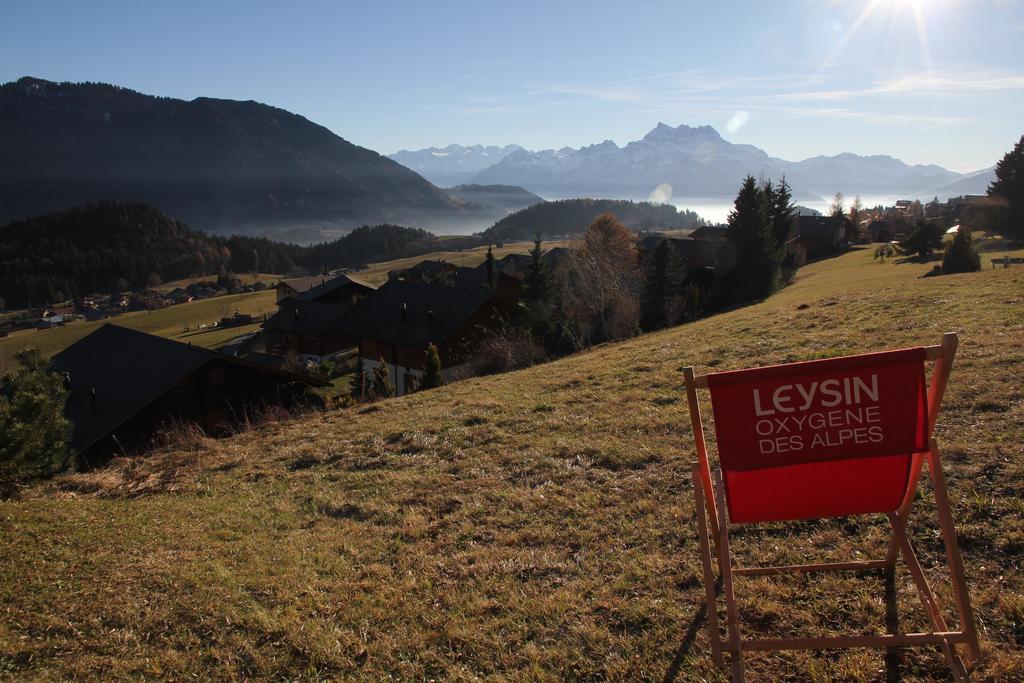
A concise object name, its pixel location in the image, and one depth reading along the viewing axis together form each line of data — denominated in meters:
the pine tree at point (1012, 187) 47.03
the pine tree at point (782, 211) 53.44
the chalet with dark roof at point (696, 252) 52.97
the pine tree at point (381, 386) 21.58
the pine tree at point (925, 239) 39.38
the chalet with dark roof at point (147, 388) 19.62
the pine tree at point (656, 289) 40.75
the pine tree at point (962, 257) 26.17
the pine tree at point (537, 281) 41.91
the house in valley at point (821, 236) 64.62
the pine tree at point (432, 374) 22.11
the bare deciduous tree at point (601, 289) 35.66
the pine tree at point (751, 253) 40.69
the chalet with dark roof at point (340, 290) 67.12
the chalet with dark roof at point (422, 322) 38.88
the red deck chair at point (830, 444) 3.30
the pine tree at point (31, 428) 7.79
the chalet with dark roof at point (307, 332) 51.31
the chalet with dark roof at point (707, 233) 69.56
